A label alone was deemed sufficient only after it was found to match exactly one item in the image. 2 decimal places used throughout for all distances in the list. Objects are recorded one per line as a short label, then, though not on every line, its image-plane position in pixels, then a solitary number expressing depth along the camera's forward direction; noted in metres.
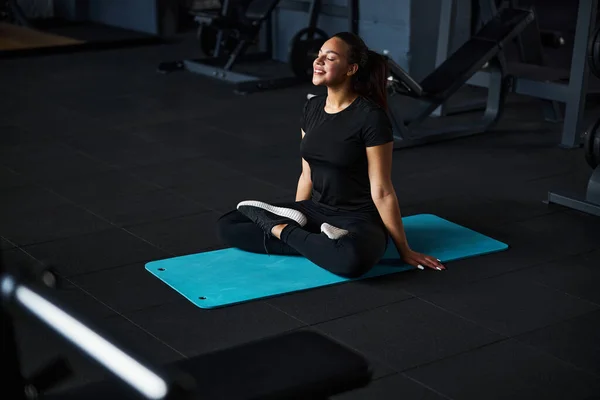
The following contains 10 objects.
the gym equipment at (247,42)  6.04
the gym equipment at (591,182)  3.61
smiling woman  2.97
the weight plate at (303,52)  5.97
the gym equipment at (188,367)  1.02
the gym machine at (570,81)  4.50
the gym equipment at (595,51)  3.69
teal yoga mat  2.90
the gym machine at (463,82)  4.68
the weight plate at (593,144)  3.60
